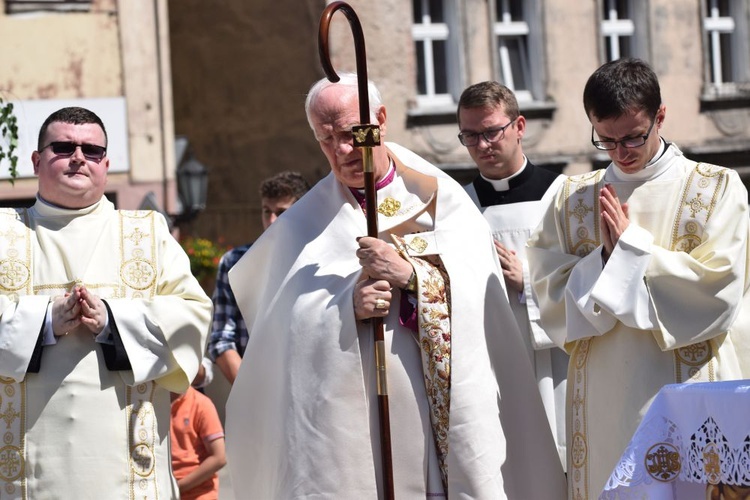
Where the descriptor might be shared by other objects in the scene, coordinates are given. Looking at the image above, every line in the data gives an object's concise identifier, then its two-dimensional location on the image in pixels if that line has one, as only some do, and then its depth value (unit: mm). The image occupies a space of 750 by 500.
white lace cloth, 7335
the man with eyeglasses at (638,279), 9287
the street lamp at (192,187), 27746
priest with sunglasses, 9731
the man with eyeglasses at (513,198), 11355
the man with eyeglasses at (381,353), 9499
